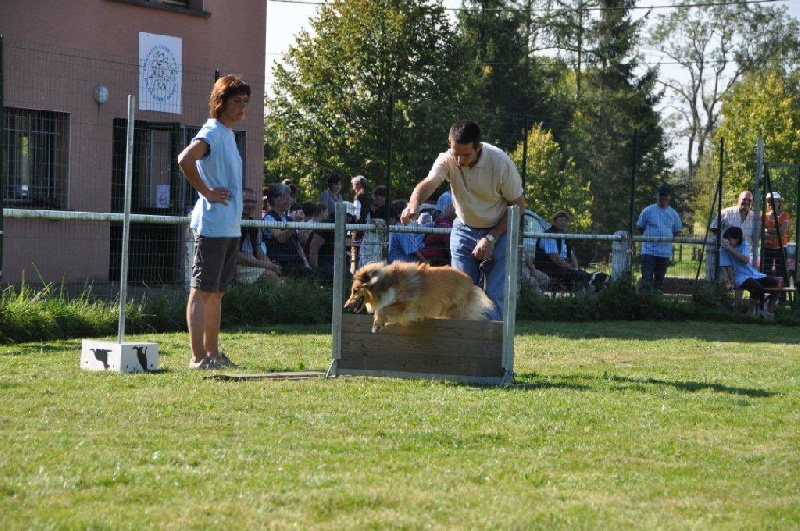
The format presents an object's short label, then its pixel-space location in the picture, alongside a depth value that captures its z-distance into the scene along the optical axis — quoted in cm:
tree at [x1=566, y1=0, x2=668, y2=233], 4753
